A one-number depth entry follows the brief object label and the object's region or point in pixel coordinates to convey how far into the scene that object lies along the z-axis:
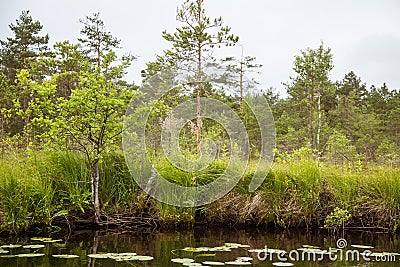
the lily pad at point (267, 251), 4.13
